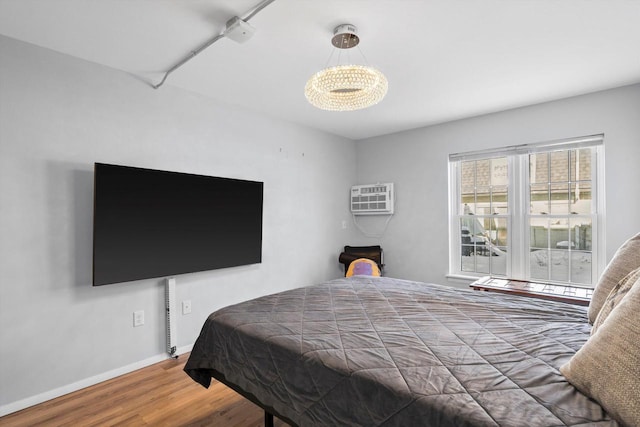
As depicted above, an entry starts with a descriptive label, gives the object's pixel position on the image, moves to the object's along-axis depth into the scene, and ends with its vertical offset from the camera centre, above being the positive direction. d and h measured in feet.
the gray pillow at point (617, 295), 4.11 -1.06
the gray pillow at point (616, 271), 4.90 -0.85
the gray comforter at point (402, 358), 3.22 -1.88
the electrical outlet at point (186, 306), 9.90 -2.91
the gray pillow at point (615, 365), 2.72 -1.43
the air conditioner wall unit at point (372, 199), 14.61 +0.76
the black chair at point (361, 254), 14.24 -1.80
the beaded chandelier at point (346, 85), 6.25 +2.70
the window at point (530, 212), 10.68 +0.15
